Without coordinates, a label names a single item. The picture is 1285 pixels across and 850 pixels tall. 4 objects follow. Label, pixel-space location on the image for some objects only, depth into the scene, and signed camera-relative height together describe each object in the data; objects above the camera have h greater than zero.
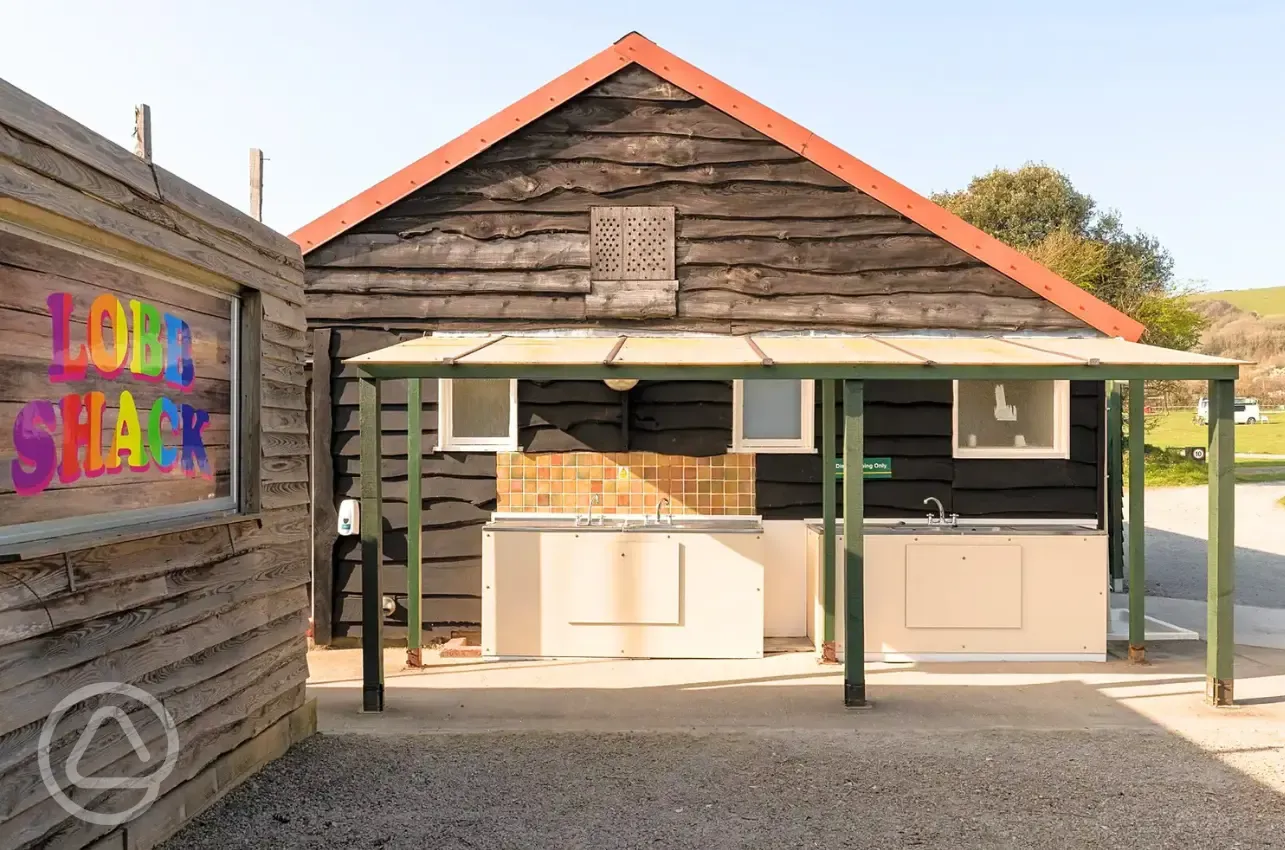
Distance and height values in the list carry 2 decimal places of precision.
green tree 25.42 +5.66
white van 49.28 +0.80
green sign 7.19 -0.33
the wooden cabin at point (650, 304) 7.09 +0.94
